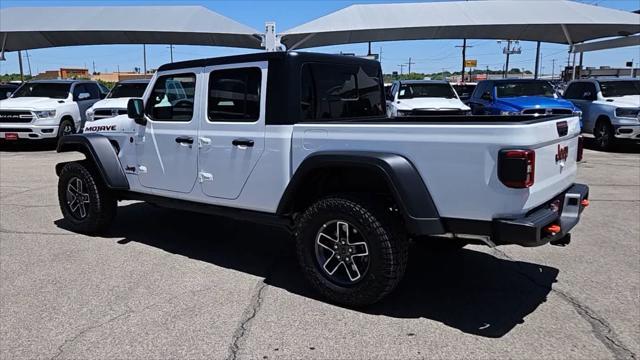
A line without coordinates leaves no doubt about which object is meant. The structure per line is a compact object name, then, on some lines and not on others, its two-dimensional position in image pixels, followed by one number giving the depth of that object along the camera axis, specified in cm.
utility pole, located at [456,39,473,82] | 6126
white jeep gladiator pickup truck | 337
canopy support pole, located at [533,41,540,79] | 3675
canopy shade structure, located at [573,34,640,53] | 2452
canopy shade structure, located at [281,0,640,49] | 2278
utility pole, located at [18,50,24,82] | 3335
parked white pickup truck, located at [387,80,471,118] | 1266
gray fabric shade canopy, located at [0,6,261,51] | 2452
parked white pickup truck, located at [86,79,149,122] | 1319
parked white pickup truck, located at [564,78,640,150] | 1320
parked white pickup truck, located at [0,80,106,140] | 1374
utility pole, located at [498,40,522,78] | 6151
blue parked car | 1271
